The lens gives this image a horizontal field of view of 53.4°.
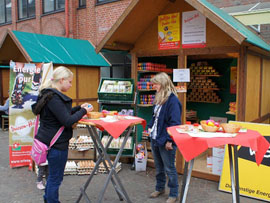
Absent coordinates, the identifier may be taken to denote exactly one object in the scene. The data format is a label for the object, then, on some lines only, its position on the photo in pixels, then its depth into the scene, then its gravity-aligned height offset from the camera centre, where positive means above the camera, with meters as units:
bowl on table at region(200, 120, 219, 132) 2.96 -0.43
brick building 9.92 +3.06
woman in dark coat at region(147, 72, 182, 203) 3.73 -0.47
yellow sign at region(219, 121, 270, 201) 4.07 -1.32
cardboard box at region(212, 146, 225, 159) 4.72 -1.11
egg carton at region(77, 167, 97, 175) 5.22 -1.60
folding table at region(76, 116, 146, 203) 3.21 -0.47
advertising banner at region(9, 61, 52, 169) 5.28 -0.35
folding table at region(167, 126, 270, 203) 2.57 -0.52
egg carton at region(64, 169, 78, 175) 5.23 -1.62
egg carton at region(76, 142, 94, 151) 5.62 -1.20
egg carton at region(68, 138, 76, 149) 5.63 -1.17
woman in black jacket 2.96 -0.34
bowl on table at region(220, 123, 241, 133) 2.87 -0.41
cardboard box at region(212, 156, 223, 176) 4.69 -1.33
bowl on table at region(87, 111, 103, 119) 3.56 -0.35
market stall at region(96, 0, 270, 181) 4.48 +0.80
